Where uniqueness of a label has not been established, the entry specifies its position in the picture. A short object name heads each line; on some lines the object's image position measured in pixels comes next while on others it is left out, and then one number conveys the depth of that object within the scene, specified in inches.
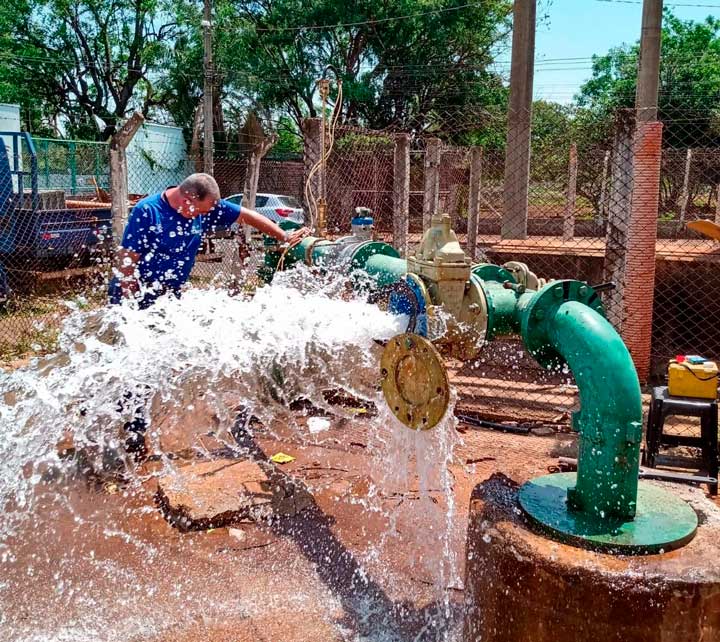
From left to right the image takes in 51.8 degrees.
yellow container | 162.9
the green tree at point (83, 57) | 905.5
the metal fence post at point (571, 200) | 411.8
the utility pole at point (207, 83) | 676.7
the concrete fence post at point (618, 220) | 226.7
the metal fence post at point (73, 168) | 497.4
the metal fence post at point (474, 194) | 333.7
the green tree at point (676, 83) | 756.0
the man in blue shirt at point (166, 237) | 163.3
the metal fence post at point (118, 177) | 277.4
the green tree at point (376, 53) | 823.7
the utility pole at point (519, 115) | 414.9
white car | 636.7
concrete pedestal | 76.0
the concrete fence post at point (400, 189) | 273.7
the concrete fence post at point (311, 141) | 243.9
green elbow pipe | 83.6
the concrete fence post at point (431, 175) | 302.7
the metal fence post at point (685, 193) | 469.2
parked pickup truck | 371.2
